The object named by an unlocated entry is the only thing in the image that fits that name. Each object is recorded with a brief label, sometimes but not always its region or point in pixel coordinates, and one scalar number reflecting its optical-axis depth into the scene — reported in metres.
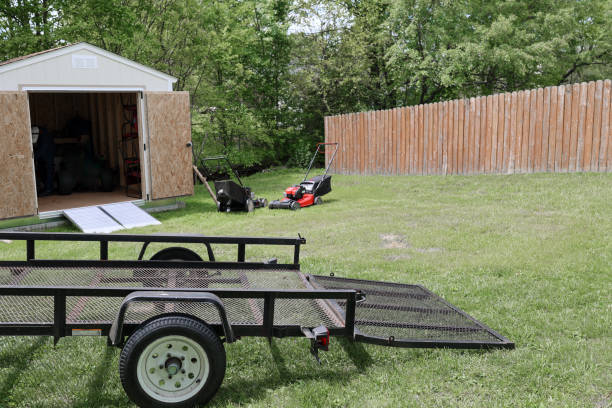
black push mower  11.55
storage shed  10.33
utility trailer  3.21
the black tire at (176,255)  5.05
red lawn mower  12.21
